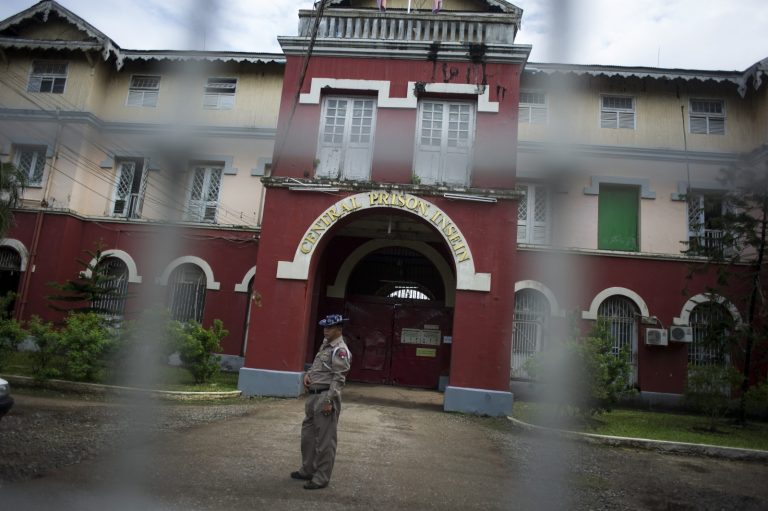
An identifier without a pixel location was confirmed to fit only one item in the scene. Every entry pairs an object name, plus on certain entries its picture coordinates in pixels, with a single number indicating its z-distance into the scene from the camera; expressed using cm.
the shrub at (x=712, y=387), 965
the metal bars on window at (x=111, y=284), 1249
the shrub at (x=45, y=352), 952
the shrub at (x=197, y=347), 1006
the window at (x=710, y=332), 1043
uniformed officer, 489
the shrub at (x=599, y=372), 866
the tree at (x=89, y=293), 1219
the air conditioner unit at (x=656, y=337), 1308
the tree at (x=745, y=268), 907
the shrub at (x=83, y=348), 955
